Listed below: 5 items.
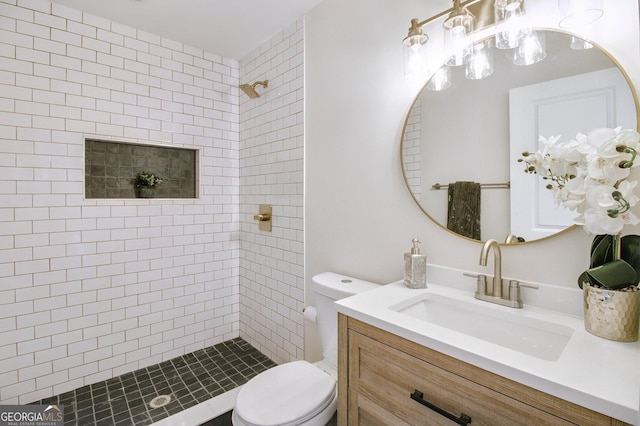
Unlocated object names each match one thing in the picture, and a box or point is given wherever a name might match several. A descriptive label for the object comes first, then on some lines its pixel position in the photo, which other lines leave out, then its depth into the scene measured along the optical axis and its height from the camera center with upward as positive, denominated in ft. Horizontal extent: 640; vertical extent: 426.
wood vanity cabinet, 2.27 -1.54
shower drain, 6.22 -3.81
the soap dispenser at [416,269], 4.31 -0.78
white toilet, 3.90 -2.47
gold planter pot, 2.66 -0.88
